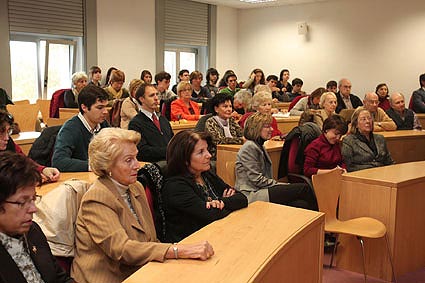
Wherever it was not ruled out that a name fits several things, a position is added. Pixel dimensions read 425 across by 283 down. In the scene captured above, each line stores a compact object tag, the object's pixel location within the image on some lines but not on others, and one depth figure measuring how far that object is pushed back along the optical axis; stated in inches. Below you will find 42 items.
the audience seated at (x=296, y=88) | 462.6
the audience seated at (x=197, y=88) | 359.6
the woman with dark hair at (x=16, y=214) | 65.7
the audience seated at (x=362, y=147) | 190.1
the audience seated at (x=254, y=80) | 367.2
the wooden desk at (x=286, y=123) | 266.6
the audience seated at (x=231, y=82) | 364.2
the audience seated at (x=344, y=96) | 326.6
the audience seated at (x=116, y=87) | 307.3
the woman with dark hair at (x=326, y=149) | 180.4
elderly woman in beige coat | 78.1
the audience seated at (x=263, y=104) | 232.8
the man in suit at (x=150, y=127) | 175.0
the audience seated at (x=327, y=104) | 240.6
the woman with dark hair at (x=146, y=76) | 389.7
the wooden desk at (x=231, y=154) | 197.6
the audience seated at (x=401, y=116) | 271.9
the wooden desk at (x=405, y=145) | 239.3
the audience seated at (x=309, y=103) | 270.7
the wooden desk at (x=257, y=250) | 70.8
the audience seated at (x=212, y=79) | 408.5
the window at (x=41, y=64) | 365.1
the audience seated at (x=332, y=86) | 379.8
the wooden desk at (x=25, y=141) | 172.6
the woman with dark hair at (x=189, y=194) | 103.2
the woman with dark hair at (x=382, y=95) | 359.6
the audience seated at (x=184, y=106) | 266.1
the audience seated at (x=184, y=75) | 399.5
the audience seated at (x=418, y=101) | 366.0
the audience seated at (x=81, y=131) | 134.0
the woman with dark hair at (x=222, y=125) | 206.8
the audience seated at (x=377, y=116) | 256.2
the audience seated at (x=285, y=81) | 474.6
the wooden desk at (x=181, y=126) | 236.2
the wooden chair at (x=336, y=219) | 137.3
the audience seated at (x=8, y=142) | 113.4
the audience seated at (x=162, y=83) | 309.7
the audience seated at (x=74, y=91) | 288.0
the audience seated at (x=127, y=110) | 222.7
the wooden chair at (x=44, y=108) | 321.1
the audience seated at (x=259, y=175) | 155.8
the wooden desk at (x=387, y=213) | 144.7
